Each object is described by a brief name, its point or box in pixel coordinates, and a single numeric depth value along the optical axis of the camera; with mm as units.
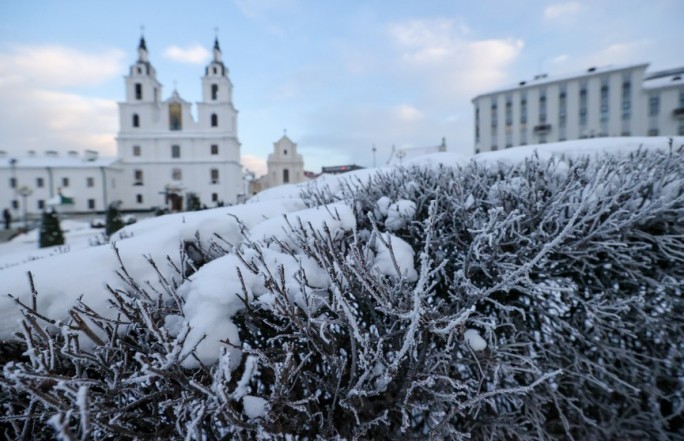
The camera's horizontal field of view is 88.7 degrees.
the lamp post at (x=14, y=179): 46781
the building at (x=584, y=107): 42906
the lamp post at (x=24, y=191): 30750
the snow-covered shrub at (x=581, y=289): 2338
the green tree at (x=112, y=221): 20156
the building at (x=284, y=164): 52531
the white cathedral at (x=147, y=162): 46844
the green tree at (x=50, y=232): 18672
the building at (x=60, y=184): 46469
